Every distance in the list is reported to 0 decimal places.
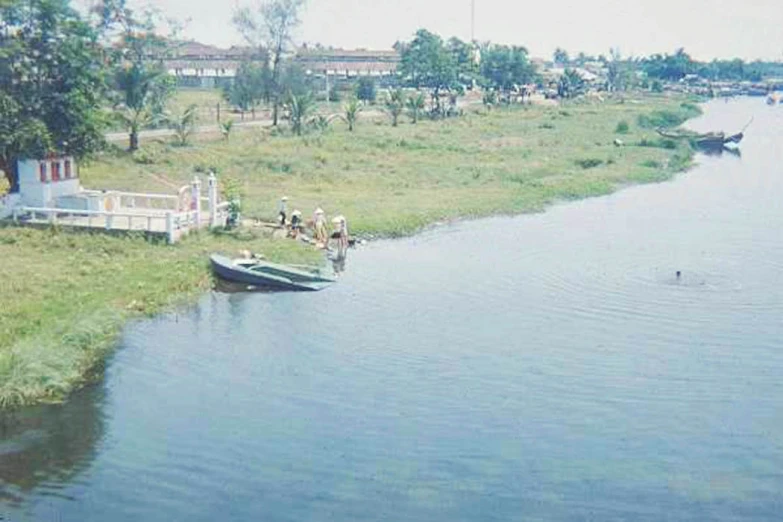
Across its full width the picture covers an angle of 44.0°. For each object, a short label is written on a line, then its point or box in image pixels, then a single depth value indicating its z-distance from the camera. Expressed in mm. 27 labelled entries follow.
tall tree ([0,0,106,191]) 34125
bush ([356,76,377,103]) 110825
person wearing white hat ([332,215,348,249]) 35406
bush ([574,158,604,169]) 64062
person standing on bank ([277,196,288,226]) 37669
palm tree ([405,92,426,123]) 86875
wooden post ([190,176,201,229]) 34969
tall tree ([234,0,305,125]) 84875
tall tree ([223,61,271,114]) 82438
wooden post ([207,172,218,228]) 35156
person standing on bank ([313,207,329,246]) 36156
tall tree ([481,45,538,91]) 126250
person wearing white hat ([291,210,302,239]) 36938
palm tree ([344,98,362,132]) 73125
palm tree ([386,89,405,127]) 81525
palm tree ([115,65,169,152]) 54281
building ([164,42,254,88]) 139625
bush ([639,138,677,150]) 77938
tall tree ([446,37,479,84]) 123775
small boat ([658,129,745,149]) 83000
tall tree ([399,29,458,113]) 106250
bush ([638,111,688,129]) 100662
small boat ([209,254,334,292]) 30609
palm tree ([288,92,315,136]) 68438
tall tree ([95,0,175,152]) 55531
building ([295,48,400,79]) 153500
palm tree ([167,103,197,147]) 57575
